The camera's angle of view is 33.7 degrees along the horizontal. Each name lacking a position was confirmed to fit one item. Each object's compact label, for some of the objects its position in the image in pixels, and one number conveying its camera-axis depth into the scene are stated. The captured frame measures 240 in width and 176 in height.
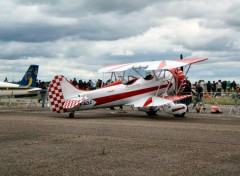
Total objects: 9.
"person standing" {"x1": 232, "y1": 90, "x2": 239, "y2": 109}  23.38
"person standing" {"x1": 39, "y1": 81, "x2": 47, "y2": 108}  29.26
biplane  18.05
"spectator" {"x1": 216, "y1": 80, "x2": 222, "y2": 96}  37.84
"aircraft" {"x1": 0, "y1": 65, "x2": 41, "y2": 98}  30.55
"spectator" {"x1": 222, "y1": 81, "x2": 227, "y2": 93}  43.62
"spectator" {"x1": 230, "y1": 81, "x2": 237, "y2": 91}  45.01
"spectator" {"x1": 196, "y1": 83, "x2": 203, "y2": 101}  24.60
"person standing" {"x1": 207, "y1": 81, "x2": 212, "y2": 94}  37.89
